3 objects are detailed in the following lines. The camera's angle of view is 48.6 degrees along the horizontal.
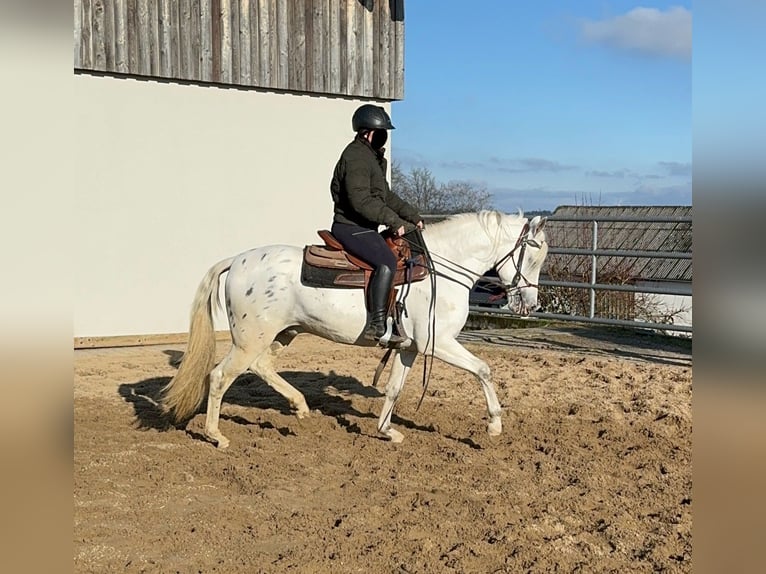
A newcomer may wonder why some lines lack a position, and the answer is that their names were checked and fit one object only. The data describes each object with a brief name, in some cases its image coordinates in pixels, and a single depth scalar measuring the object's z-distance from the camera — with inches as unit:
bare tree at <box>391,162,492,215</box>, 1051.9
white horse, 233.3
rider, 228.1
